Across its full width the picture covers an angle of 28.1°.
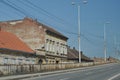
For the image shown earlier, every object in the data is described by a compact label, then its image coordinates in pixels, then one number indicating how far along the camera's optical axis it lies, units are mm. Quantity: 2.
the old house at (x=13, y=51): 33159
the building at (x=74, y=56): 60098
